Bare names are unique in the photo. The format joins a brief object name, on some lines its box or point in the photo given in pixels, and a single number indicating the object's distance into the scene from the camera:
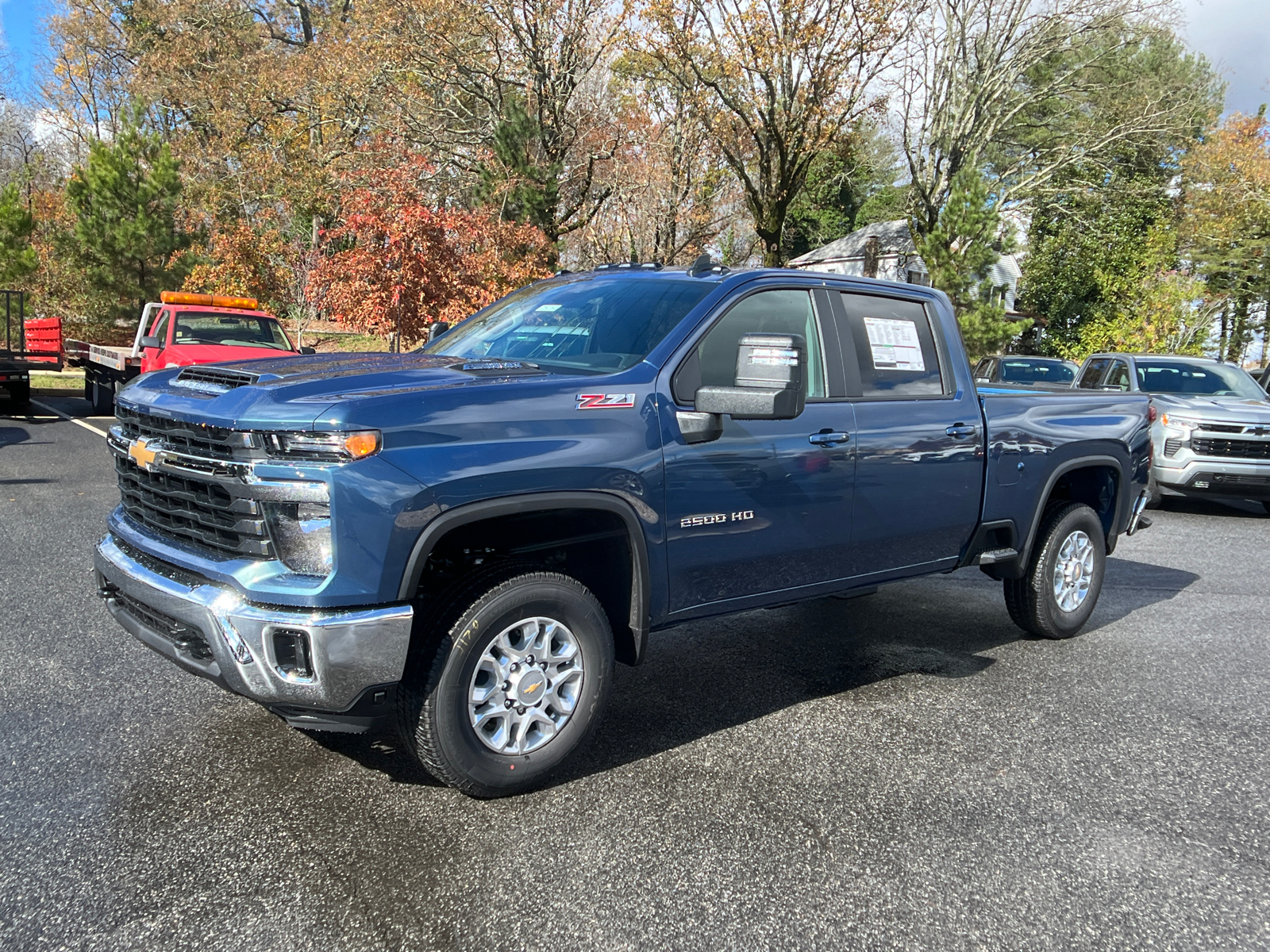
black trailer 15.48
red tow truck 13.32
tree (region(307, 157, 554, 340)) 15.59
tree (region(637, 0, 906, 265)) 23.25
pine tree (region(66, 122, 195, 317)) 22.67
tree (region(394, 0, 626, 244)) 22.92
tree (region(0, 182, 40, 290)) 24.11
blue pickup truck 3.08
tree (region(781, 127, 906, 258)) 50.06
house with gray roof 43.50
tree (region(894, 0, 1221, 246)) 28.31
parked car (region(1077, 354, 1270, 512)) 10.73
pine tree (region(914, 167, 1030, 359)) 24.95
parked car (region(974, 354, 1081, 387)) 14.30
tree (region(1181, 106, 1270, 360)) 29.45
